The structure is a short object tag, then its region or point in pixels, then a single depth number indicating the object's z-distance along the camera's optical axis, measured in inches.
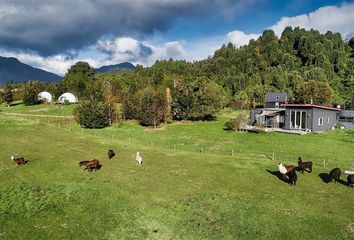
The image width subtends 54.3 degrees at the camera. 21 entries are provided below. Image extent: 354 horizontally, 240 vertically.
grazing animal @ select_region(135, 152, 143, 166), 1322.6
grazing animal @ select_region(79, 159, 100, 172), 1243.2
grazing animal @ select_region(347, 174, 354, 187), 1066.3
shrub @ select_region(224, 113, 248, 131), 2373.3
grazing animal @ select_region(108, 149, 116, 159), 1452.6
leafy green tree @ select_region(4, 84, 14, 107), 4770.7
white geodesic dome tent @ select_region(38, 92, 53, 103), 4849.2
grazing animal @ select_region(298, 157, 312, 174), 1223.5
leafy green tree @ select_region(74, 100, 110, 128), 2630.4
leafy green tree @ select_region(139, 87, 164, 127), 2743.6
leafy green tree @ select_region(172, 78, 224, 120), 2989.7
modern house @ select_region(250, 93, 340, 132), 2298.2
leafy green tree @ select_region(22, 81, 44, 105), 4630.9
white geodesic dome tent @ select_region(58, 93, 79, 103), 4634.6
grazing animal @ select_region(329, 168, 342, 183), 1116.5
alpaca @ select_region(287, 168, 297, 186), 1088.8
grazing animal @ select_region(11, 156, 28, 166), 1316.4
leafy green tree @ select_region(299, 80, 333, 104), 3703.2
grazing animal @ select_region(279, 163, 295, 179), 1125.7
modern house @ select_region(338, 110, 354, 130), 2576.3
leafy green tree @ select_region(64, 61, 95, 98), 4918.8
